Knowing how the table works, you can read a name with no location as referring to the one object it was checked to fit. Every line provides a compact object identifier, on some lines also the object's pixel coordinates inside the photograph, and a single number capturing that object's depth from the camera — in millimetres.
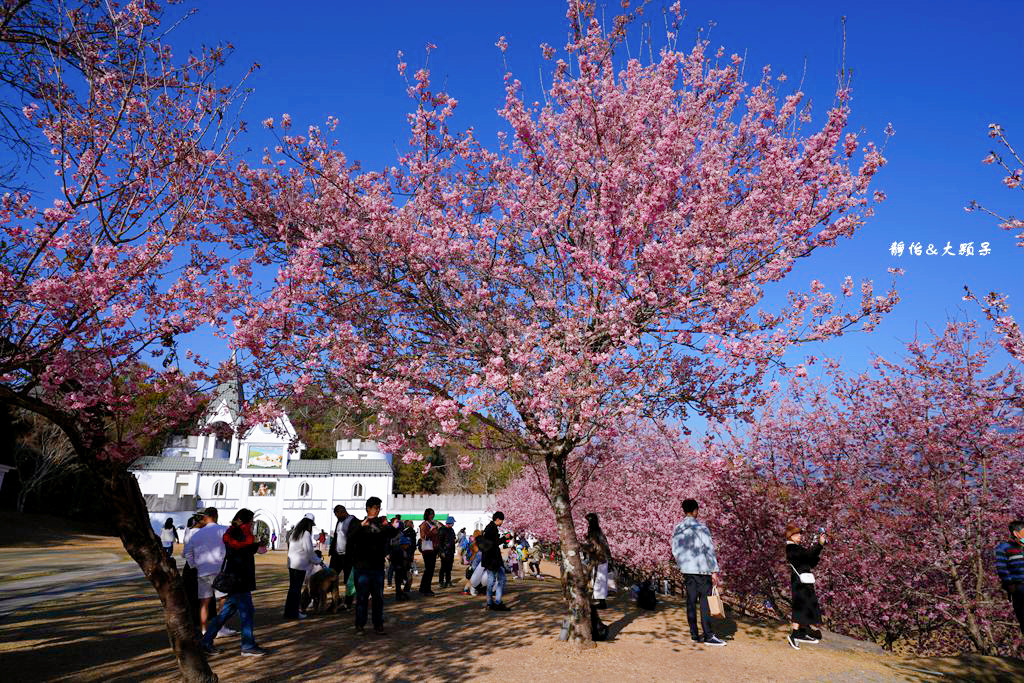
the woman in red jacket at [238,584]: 7527
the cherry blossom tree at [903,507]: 10648
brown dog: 10953
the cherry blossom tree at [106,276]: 6102
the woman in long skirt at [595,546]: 10297
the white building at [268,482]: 46438
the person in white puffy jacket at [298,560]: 9977
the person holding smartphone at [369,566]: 8734
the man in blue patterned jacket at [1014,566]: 7676
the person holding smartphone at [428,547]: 13656
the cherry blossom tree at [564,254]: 8477
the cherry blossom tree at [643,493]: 17297
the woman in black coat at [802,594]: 8828
